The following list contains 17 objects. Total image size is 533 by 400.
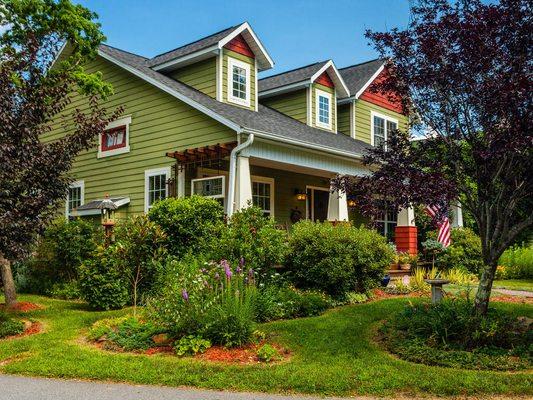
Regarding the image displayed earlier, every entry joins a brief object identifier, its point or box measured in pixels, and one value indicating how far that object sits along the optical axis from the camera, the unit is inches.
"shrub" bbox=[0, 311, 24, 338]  339.3
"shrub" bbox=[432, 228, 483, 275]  658.8
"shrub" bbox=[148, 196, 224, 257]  465.1
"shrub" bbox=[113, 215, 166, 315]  428.5
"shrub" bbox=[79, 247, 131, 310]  418.6
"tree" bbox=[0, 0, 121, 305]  344.8
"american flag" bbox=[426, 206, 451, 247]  679.2
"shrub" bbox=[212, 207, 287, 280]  411.8
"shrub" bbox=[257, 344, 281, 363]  264.7
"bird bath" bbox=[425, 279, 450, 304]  351.3
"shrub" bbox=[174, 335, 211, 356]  276.1
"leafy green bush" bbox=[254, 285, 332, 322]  359.3
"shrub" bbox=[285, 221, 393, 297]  430.3
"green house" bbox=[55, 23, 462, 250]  547.5
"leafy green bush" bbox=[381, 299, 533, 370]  259.3
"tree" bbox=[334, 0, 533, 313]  267.9
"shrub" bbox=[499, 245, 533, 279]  699.4
